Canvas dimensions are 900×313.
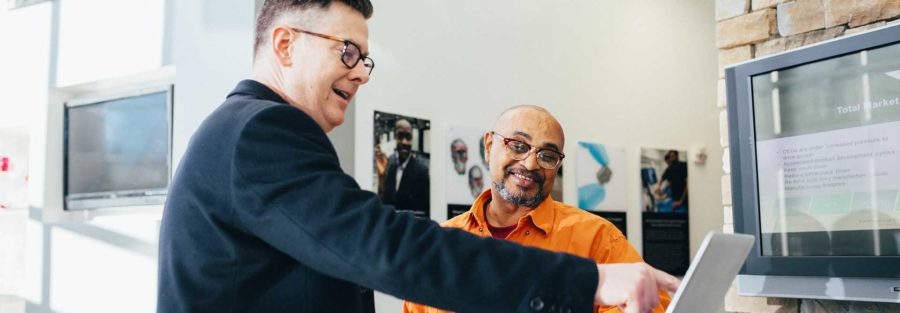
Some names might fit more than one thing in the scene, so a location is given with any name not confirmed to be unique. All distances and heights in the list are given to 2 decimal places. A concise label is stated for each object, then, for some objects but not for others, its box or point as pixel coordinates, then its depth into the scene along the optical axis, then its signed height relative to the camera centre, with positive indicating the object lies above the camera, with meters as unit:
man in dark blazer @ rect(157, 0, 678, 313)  1.17 -0.07
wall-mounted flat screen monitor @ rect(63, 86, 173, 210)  4.55 +0.28
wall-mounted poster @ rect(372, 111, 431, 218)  4.45 +0.18
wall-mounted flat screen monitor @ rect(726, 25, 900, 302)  2.41 +0.07
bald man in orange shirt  2.66 -0.04
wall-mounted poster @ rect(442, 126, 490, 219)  4.79 +0.15
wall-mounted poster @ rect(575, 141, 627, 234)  5.67 +0.09
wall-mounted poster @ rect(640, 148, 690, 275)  6.12 -0.12
